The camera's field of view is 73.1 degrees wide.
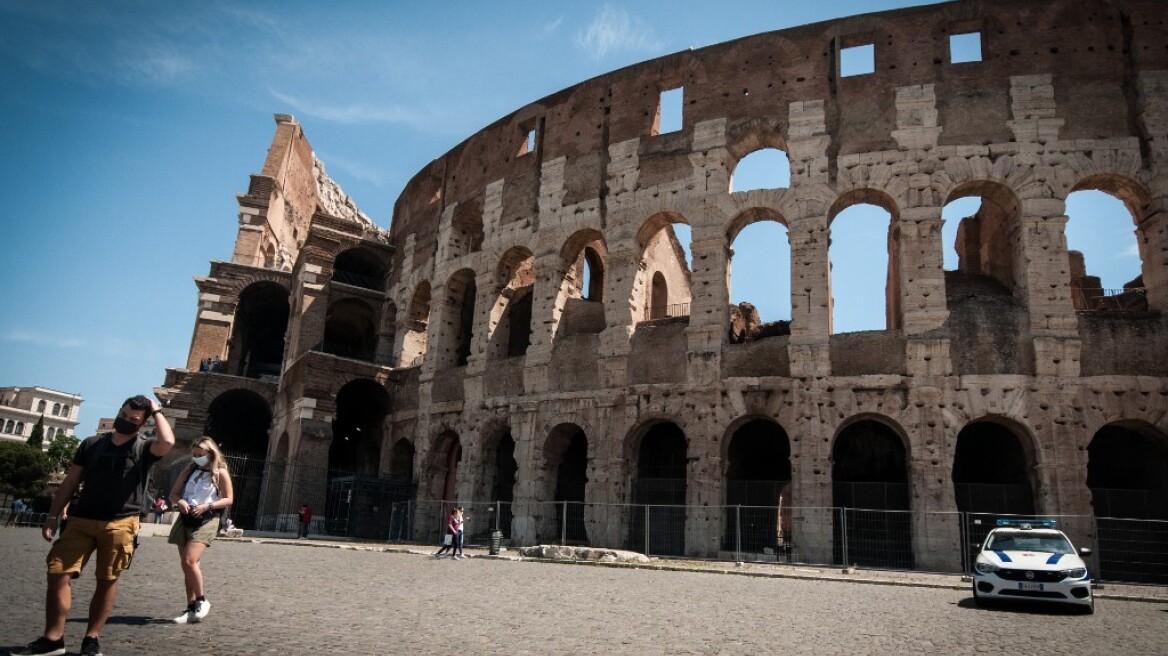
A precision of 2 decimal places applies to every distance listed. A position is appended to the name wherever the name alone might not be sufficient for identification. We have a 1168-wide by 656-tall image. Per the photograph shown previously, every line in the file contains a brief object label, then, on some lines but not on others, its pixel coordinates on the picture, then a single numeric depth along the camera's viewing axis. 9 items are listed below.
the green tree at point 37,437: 52.47
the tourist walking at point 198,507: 5.65
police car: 8.73
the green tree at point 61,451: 52.00
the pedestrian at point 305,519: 19.77
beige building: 85.50
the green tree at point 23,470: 45.16
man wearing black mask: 4.48
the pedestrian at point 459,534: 15.01
